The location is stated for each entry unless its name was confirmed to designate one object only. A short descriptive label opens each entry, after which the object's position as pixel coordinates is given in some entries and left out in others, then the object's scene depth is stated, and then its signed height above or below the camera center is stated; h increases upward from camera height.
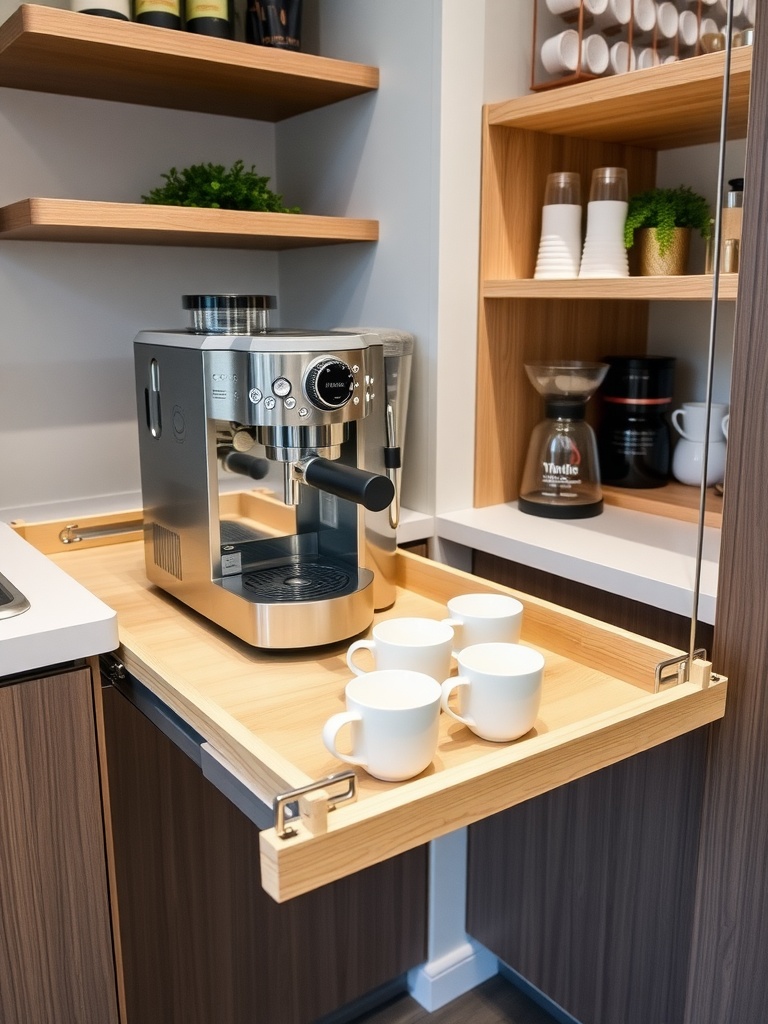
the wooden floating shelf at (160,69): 1.27 +0.33
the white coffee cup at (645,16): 1.46 +0.42
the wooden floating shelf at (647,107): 1.19 +0.26
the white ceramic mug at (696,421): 1.56 -0.21
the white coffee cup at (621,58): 1.46 +0.36
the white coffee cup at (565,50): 1.44 +0.36
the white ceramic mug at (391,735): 0.82 -0.38
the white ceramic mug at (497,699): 0.90 -0.38
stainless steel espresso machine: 1.08 -0.19
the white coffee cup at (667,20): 1.48 +0.42
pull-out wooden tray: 0.76 -0.42
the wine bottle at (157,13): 1.39 +0.41
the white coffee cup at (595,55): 1.45 +0.36
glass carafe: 1.54 -0.24
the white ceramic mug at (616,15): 1.44 +0.42
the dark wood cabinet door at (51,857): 1.03 -0.61
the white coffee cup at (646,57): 1.49 +0.36
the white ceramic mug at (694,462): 1.57 -0.28
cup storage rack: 1.44 +0.39
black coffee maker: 1.61 -0.21
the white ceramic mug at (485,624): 1.08 -0.37
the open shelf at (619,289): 1.18 +0.01
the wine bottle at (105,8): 1.34 +0.40
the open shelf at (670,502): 1.51 -0.33
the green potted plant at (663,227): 1.43 +0.10
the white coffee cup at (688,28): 1.50 +0.41
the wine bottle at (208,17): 1.45 +0.42
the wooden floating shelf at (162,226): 1.30 +0.10
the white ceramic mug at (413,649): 0.98 -0.36
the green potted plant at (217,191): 1.47 +0.16
